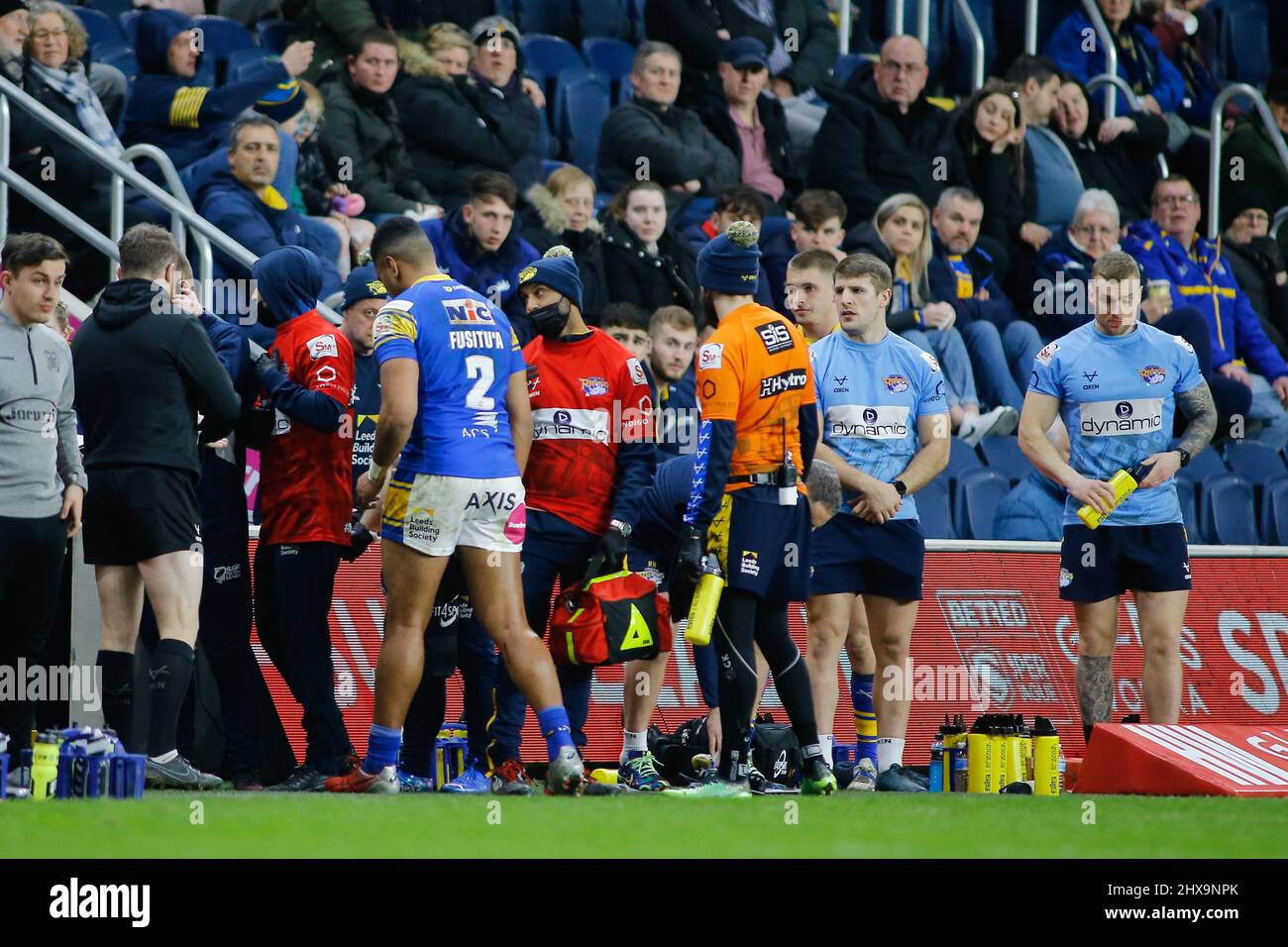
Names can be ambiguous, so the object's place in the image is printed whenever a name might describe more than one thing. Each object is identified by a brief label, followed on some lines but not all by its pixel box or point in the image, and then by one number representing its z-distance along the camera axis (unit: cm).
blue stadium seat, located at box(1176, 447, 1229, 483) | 1377
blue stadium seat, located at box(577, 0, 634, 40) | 1625
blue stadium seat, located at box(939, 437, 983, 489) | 1262
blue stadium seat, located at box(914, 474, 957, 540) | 1209
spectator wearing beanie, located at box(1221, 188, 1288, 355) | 1619
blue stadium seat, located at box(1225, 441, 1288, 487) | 1404
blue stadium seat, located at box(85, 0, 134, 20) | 1428
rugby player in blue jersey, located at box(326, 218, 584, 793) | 764
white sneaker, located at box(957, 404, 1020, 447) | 1307
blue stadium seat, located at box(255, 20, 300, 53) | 1421
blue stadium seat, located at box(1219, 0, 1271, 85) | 1923
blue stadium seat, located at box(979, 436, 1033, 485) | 1312
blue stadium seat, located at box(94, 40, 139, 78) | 1311
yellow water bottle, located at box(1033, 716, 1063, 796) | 912
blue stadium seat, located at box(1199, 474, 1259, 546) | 1314
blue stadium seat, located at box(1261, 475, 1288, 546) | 1336
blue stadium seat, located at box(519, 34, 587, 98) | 1538
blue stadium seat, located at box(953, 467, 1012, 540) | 1238
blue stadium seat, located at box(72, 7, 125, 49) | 1341
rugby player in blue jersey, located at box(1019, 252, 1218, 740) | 950
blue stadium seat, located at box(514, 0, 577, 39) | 1603
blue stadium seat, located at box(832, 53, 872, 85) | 1688
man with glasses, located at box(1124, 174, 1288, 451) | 1480
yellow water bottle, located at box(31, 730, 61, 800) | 760
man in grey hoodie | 776
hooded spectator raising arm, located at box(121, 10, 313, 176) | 1244
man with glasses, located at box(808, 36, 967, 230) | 1505
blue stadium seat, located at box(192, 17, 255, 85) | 1357
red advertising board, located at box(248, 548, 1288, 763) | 1011
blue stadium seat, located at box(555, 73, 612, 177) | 1496
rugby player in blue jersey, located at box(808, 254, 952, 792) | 913
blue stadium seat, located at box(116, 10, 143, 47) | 1337
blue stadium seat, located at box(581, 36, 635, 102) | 1574
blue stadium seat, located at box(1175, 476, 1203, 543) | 1314
